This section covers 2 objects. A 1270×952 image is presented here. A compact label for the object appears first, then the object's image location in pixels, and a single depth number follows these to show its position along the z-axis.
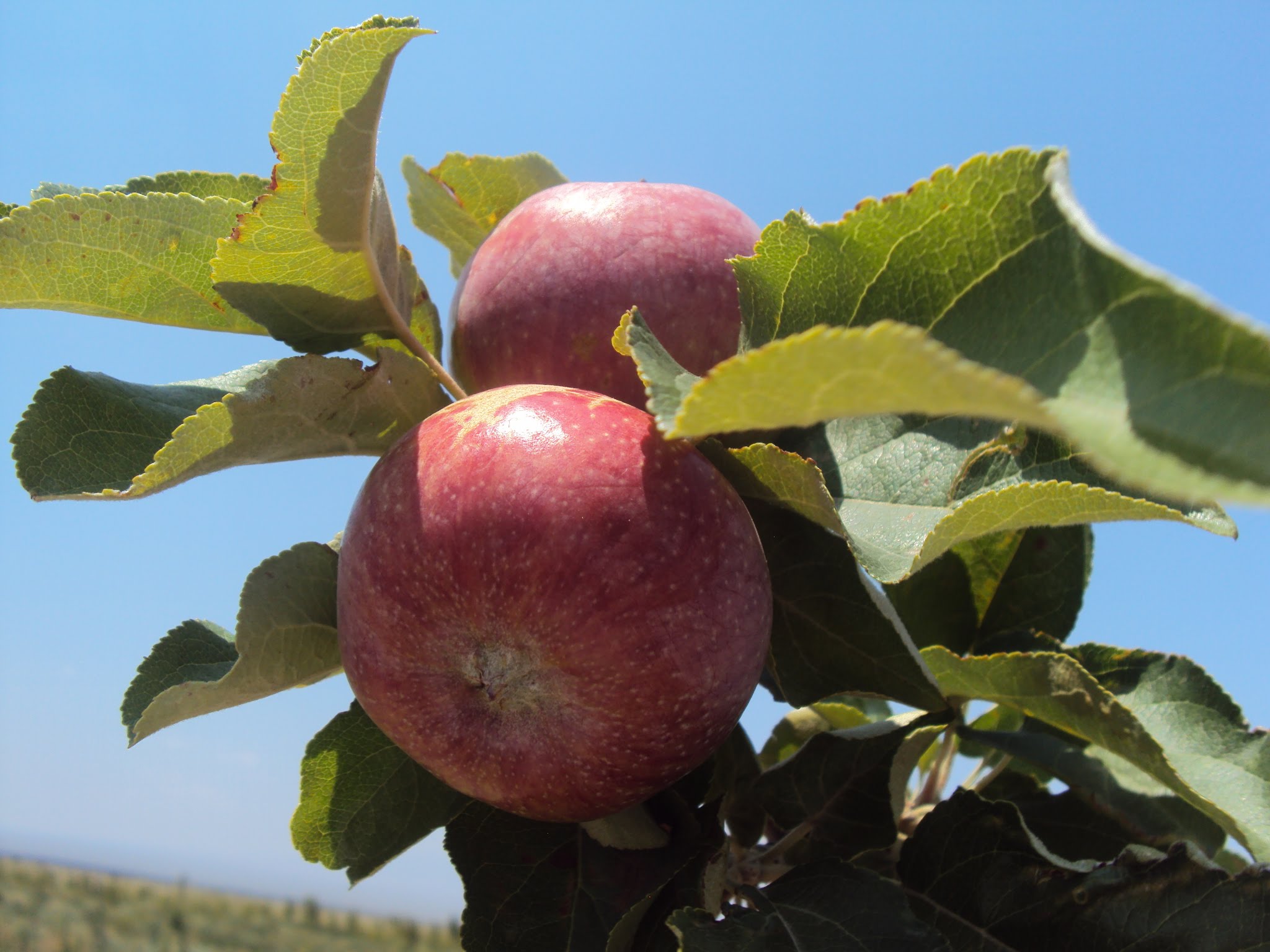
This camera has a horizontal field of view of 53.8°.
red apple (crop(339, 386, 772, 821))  0.19
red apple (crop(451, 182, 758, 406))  0.23
